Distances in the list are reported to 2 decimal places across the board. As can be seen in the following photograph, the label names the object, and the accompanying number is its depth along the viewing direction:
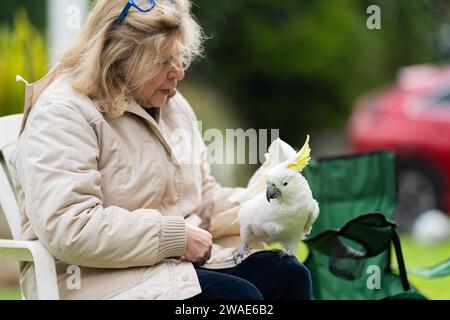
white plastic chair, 4.90
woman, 4.81
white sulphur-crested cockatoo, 5.12
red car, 15.30
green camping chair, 5.90
